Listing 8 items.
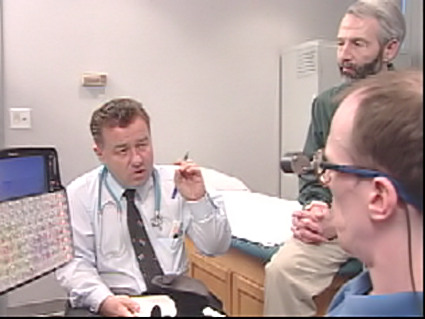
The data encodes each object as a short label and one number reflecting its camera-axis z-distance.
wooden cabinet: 1.85
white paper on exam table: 1.99
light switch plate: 3.07
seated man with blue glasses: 0.53
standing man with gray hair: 1.68
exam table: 1.90
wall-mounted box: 3.23
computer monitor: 0.91
